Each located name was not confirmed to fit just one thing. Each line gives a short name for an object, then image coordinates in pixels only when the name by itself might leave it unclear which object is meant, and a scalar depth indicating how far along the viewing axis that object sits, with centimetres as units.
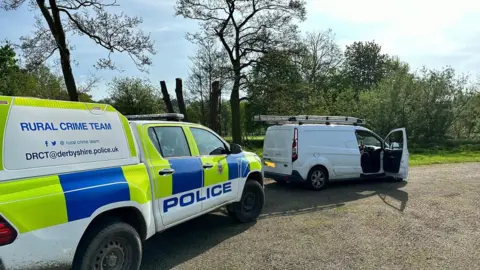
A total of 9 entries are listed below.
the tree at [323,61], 4208
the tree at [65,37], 1210
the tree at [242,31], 1892
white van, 873
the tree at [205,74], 1980
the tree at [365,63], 5419
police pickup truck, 262
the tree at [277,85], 1904
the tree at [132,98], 3741
